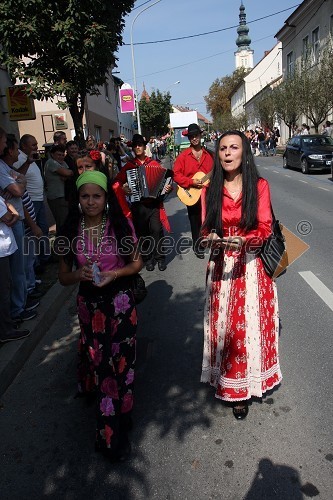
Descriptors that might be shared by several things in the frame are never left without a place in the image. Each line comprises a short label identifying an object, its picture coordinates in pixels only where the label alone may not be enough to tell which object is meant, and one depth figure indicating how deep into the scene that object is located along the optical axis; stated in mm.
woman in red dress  2656
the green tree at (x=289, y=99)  28516
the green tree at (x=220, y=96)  91412
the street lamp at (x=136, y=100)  29869
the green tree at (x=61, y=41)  6133
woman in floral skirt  2574
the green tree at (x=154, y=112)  51000
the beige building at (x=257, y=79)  59719
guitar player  6275
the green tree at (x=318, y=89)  24281
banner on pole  24500
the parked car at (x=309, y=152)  16792
